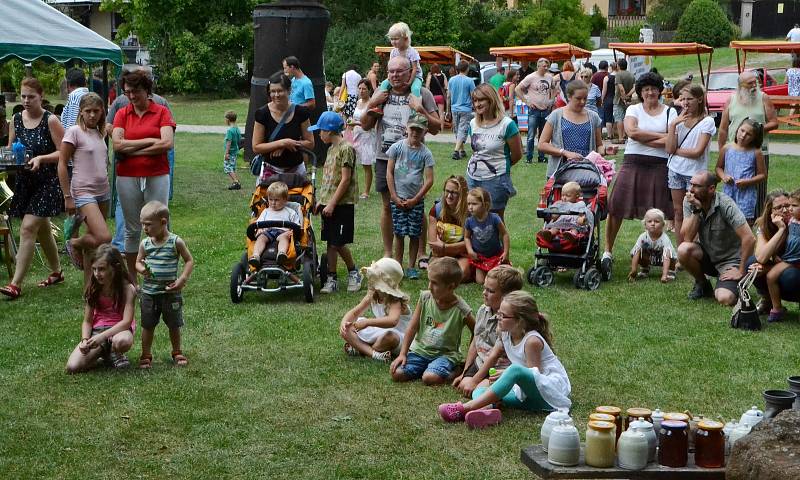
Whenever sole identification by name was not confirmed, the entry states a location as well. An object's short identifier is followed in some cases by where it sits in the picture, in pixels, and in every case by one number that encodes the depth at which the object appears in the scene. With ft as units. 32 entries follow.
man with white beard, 38.50
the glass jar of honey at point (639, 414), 18.01
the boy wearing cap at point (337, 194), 33.09
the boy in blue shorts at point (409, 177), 34.30
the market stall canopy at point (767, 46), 80.28
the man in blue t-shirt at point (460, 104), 68.28
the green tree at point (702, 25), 165.58
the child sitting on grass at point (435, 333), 23.97
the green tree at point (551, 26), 162.71
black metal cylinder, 62.18
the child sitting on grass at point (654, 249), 34.73
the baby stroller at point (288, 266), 31.68
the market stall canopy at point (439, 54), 106.83
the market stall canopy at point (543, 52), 98.02
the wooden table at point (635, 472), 16.92
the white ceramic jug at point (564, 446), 17.21
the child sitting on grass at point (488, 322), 22.88
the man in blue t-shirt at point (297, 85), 52.06
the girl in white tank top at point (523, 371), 21.24
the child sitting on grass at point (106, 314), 24.63
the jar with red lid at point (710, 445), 17.06
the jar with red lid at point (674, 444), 17.20
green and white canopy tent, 40.78
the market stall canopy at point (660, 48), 87.40
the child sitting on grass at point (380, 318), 25.45
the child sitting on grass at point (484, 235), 32.99
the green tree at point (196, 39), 132.36
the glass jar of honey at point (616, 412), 18.21
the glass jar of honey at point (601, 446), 17.24
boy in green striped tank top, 24.95
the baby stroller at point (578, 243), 33.60
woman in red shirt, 30.04
